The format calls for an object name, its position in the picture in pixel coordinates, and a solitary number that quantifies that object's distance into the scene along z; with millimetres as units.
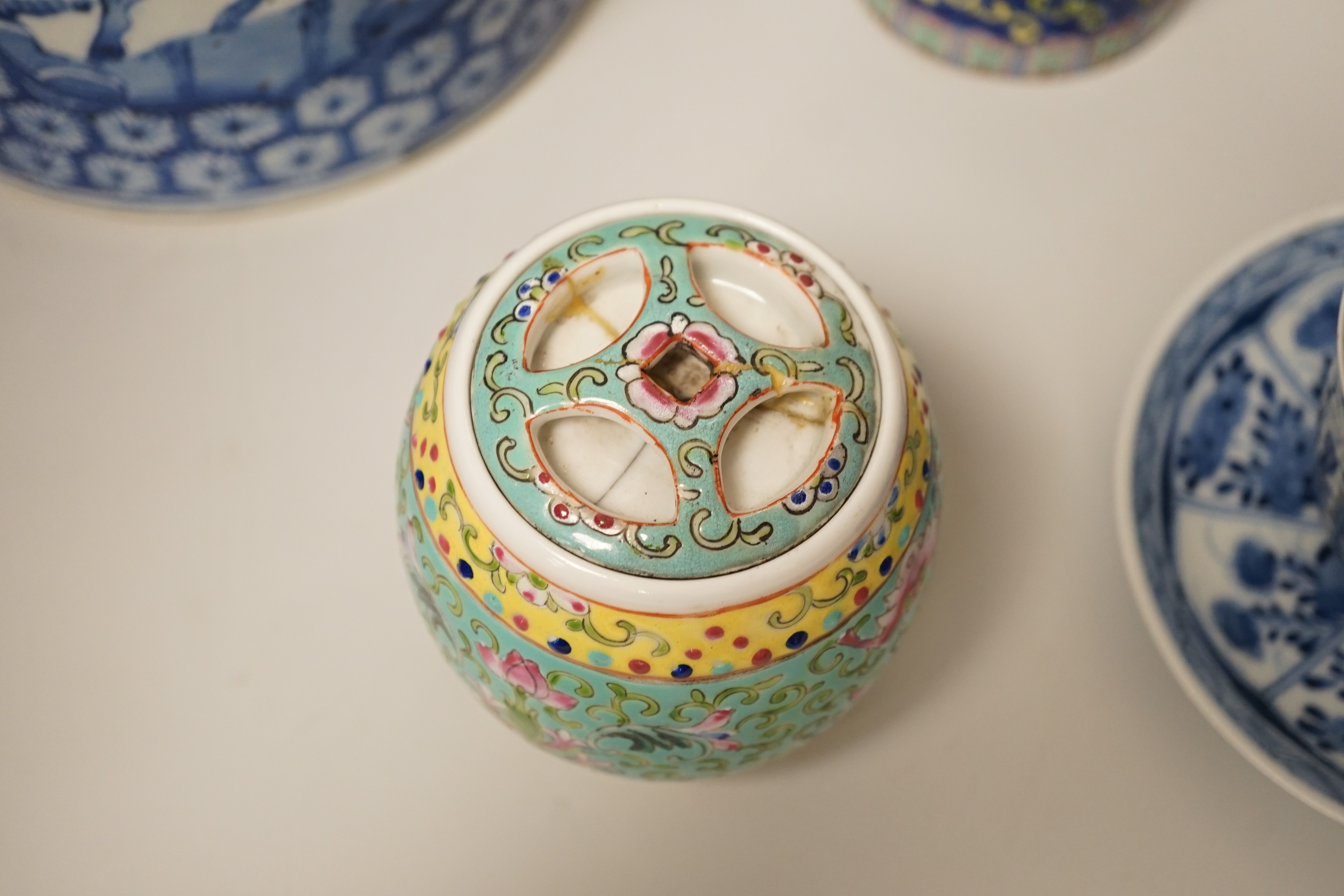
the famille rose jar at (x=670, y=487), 474
